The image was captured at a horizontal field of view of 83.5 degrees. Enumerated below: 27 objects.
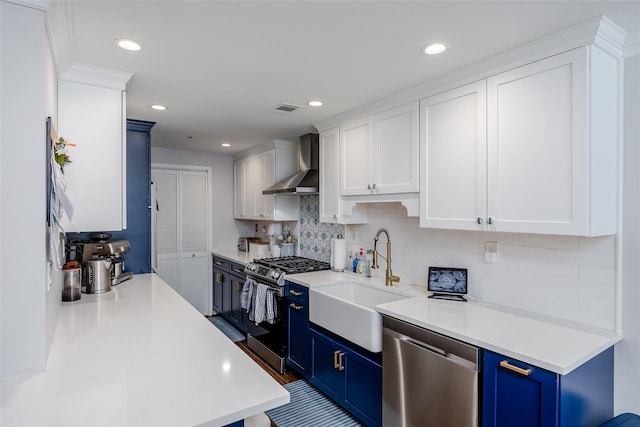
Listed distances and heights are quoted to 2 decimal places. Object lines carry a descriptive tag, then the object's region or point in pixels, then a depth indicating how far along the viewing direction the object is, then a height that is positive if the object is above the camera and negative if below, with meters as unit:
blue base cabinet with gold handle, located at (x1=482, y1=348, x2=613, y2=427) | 1.43 -0.79
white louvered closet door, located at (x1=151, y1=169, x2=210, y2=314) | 4.76 -0.30
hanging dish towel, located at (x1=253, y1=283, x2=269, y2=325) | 3.37 -0.90
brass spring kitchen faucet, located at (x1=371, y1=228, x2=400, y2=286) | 2.84 -0.49
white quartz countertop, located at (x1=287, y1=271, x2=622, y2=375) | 1.50 -0.60
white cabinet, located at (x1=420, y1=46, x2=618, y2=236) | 1.64 +0.32
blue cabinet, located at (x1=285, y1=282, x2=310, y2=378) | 2.98 -1.01
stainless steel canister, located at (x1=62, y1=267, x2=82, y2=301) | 2.35 -0.48
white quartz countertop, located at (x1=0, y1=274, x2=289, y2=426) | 1.09 -0.62
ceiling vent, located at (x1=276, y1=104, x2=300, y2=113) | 2.86 +0.84
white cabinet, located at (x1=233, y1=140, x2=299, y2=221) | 4.23 +0.39
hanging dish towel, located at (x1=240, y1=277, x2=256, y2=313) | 3.63 -0.85
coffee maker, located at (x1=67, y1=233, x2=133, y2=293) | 2.59 -0.37
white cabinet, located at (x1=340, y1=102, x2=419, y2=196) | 2.48 +0.44
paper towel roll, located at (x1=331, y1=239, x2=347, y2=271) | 3.49 -0.43
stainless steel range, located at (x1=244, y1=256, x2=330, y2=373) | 3.27 -0.89
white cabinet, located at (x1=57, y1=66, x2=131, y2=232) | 2.06 +0.40
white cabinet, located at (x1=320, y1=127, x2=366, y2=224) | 3.20 +0.25
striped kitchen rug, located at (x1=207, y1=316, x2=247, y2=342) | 4.23 -1.49
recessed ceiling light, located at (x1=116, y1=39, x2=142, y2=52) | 1.78 +0.84
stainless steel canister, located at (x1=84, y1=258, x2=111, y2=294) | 2.57 -0.47
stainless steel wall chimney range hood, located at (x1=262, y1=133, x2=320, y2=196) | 3.61 +0.41
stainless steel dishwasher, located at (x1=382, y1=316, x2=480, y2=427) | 1.71 -0.89
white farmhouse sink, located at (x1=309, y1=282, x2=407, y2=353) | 2.24 -0.72
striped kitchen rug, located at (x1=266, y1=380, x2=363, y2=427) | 2.49 -1.48
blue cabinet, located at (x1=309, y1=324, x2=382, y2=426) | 2.29 -1.17
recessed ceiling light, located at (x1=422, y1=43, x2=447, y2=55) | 1.82 +0.84
